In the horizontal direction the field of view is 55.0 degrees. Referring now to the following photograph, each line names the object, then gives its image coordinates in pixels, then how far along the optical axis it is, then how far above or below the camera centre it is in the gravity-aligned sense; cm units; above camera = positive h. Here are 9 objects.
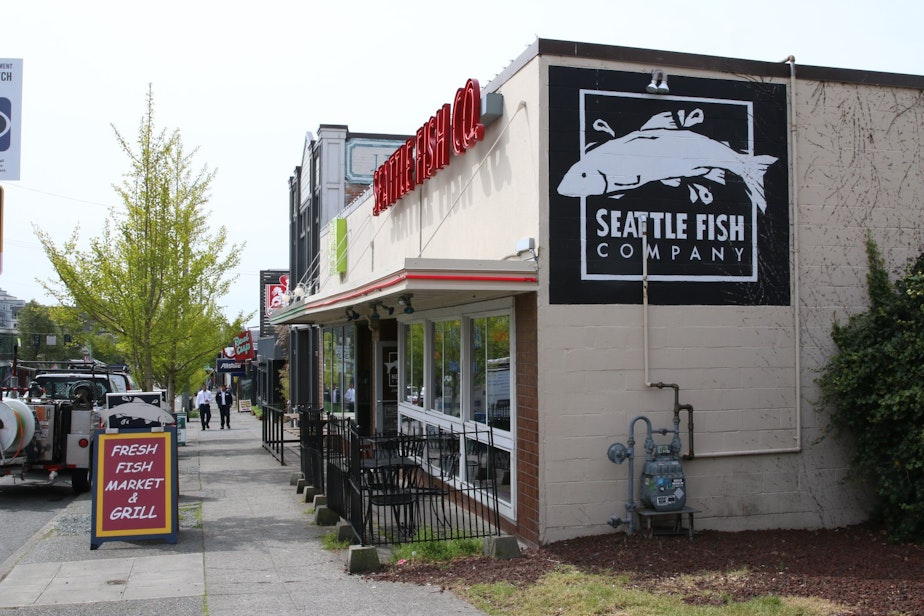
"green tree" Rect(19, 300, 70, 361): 5894 +139
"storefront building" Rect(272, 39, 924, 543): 898 +96
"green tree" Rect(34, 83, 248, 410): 1761 +192
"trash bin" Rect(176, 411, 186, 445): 2226 -175
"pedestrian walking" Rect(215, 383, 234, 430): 3092 -162
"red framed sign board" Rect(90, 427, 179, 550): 946 -139
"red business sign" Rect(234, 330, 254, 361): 4522 +53
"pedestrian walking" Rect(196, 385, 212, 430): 3041 -163
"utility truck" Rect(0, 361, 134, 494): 1335 -122
